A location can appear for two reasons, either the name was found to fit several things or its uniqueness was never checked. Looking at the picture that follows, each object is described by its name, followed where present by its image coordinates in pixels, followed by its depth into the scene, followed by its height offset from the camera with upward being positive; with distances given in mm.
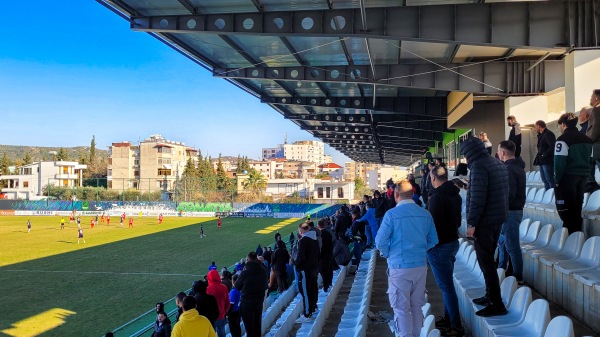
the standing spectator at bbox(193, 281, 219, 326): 6281 -1643
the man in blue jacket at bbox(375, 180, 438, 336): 4047 -624
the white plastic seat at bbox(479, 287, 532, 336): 3736 -1086
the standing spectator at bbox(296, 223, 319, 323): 7855 -1447
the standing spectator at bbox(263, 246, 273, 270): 13383 -2207
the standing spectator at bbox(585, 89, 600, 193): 5477 +610
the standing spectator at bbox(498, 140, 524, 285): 4961 -285
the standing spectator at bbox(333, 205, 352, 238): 11336 -1112
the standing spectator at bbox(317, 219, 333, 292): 9156 -1502
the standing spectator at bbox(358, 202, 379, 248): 12000 -1043
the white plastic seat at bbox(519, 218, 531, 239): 6688 -693
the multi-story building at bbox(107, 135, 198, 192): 101875 +2903
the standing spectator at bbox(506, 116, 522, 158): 8476 +737
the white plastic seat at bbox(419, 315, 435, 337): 3842 -1190
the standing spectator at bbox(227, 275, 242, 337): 7875 -2144
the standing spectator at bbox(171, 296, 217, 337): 4738 -1450
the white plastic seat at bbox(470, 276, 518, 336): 4180 -1027
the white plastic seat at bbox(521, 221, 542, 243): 6246 -717
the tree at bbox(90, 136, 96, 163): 123944 +6986
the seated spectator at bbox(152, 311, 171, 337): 7242 -2226
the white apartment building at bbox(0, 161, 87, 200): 99625 +0
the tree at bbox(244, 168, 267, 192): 102300 -719
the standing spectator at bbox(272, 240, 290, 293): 11278 -2069
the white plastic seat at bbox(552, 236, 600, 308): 4219 -800
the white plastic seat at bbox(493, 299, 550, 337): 3316 -1034
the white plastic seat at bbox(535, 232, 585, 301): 4672 -794
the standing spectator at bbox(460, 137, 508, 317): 4062 -261
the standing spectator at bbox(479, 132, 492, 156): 9131 +767
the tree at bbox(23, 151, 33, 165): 109812 +4218
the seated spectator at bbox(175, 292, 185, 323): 6930 -1726
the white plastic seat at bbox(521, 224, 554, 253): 5675 -744
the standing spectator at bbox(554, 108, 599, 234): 5164 +67
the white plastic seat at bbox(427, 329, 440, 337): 3493 -1123
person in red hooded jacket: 7096 -1672
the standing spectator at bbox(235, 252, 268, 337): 7105 -1645
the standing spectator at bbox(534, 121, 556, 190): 6883 +371
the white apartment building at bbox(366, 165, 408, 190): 124444 +1420
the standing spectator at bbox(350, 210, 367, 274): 11648 -1582
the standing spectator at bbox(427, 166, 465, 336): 4367 -595
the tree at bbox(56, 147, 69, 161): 111062 +5077
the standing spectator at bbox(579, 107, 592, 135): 5750 +737
